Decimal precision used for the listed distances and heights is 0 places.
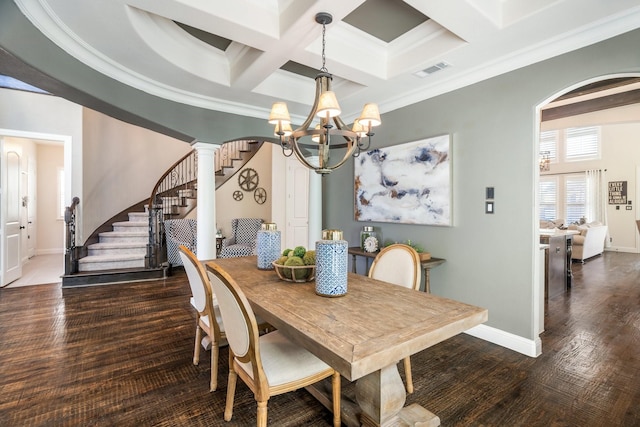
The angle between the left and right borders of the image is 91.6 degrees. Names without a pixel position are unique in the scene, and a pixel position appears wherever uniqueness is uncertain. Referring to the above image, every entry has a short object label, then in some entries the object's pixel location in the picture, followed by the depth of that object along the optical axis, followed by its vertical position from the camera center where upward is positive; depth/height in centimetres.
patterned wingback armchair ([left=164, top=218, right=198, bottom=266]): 611 -48
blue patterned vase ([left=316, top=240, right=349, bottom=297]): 161 -29
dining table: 111 -47
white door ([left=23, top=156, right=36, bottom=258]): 647 +8
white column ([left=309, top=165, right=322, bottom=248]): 475 +11
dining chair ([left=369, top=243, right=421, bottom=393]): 209 -40
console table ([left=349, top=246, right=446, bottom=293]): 305 -50
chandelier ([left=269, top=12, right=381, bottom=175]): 193 +63
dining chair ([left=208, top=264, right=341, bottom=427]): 139 -76
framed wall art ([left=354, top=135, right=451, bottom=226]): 319 +33
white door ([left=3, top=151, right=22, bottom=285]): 474 -17
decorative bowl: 191 -38
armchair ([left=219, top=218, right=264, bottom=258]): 676 -46
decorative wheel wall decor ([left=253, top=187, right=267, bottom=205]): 799 +43
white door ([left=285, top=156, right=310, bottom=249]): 652 +17
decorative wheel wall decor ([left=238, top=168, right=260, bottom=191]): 775 +82
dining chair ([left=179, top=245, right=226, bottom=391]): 193 -62
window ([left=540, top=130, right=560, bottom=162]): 977 +220
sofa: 669 -64
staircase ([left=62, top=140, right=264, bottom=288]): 509 -46
